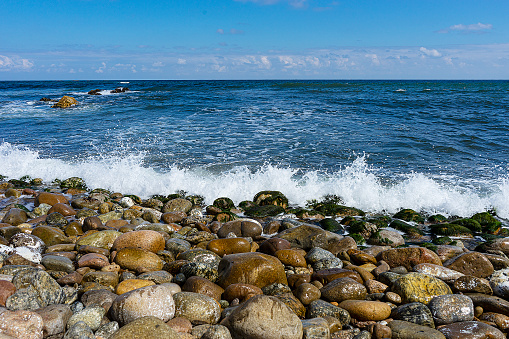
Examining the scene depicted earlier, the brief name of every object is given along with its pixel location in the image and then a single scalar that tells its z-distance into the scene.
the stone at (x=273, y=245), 5.11
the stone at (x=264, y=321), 2.96
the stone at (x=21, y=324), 2.81
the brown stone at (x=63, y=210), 6.86
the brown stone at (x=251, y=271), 4.11
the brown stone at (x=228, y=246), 5.06
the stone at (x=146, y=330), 2.78
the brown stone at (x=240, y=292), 3.87
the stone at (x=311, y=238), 5.45
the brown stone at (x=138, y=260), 4.56
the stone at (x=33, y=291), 3.30
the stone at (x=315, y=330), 3.10
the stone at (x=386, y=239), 5.91
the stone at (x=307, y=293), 3.89
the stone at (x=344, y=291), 3.93
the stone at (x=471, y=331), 3.20
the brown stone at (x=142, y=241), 5.02
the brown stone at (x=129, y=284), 3.82
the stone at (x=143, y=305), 3.21
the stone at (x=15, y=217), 6.25
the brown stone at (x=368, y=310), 3.59
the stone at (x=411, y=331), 3.13
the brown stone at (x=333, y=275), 4.31
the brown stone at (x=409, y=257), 4.82
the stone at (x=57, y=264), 4.40
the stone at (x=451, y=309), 3.54
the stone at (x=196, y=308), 3.41
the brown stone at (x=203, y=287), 3.89
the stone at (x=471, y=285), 4.09
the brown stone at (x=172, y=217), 6.82
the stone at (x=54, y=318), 3.02
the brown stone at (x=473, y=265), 4.61
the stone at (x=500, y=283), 4.10
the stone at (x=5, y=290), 3.26
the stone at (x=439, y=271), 4.39
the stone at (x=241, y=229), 6.00
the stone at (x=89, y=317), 3.16
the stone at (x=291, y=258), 4.76
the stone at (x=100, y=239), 5.20
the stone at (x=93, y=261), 4.49
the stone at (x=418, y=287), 3.89
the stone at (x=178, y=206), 7.36
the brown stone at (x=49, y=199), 7.36
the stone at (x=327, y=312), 3.55
